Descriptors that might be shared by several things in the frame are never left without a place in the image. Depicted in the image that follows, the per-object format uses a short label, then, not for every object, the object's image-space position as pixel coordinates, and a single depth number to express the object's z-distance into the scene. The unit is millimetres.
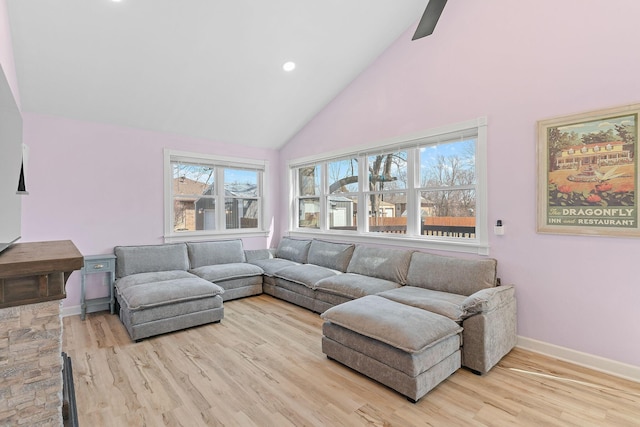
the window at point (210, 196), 4887
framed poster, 2471
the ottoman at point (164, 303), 3244
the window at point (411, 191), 3463
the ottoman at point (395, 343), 2201
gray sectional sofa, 2359
